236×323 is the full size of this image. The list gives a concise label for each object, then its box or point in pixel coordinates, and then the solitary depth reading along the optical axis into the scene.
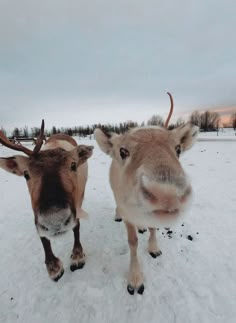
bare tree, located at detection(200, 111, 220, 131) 100.28
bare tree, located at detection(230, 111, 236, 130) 99.30
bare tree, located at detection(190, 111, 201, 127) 103.68
